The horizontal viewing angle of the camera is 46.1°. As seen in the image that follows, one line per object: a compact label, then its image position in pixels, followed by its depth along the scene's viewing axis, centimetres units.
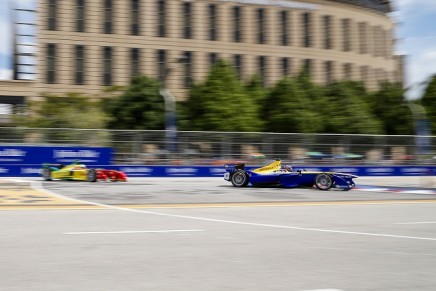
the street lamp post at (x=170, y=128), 2750
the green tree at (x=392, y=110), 5144
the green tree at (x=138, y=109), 4400
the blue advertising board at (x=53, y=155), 2461
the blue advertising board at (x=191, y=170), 2470
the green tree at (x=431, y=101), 5053
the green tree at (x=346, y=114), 4831
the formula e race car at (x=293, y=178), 1939
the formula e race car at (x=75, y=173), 2189
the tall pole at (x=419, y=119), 4684
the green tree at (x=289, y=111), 4588
